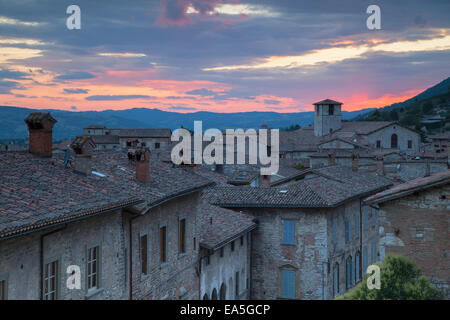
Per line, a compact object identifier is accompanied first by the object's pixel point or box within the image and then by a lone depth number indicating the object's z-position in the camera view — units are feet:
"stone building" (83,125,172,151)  389.39
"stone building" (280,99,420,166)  291.38
